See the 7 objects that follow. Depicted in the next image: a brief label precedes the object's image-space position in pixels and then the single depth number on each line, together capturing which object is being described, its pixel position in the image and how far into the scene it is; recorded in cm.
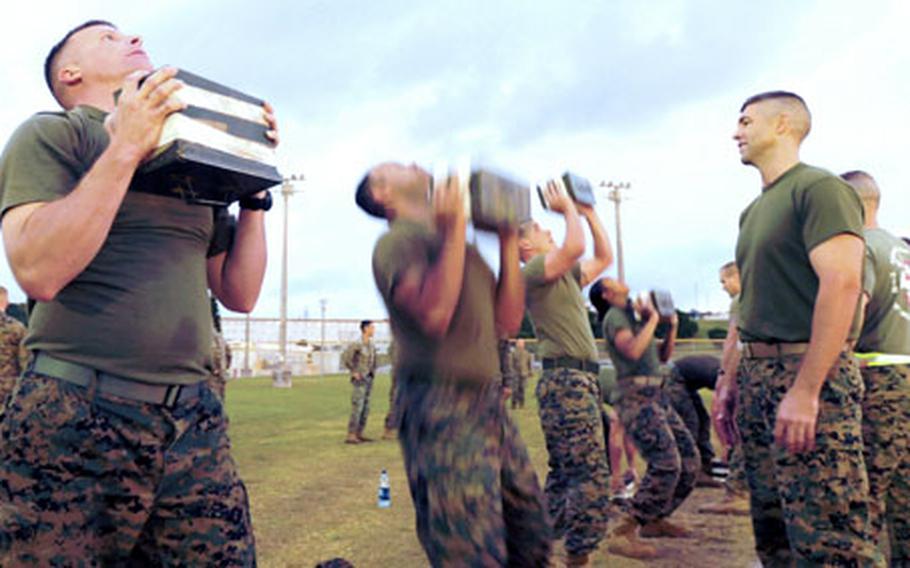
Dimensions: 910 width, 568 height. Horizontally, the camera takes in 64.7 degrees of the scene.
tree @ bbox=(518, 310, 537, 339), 3979
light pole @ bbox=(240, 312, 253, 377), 4412
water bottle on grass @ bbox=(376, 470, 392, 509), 682
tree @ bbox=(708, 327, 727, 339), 5046
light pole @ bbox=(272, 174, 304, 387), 3940
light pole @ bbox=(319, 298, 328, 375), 4603
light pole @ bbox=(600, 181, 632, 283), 5019
